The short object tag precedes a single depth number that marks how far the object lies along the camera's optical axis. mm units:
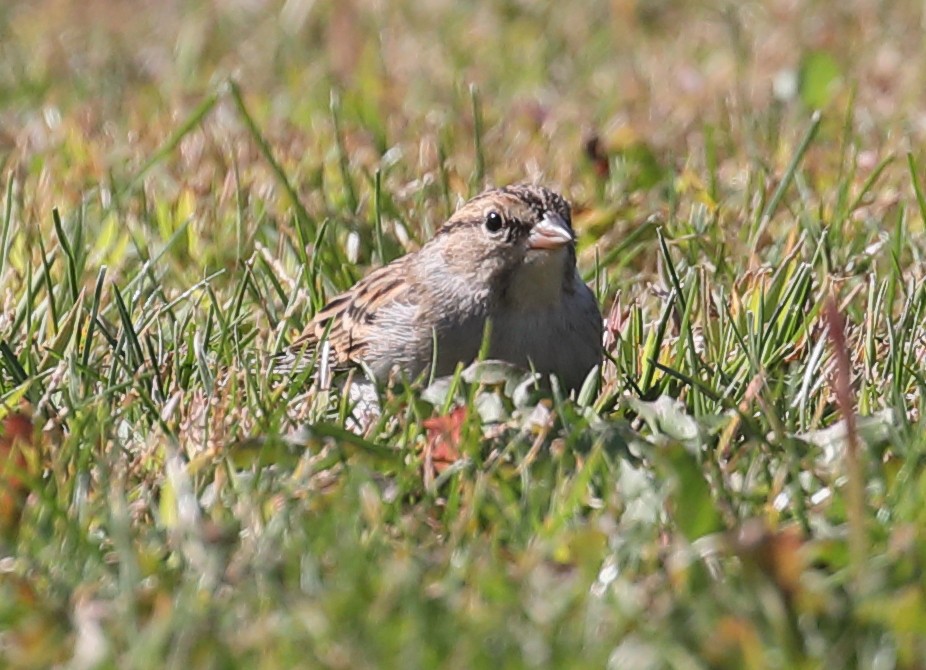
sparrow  7707
